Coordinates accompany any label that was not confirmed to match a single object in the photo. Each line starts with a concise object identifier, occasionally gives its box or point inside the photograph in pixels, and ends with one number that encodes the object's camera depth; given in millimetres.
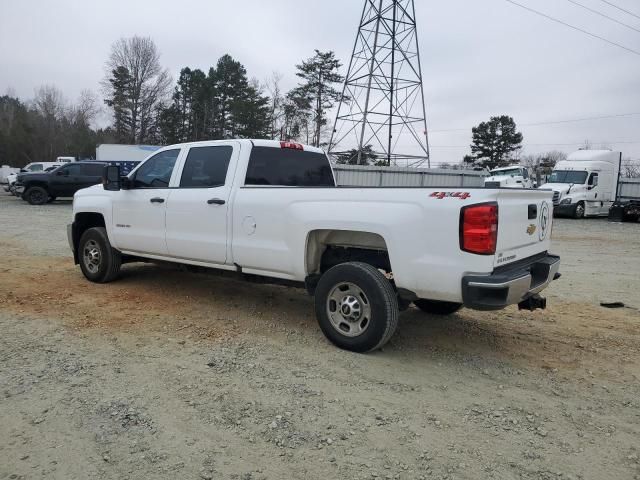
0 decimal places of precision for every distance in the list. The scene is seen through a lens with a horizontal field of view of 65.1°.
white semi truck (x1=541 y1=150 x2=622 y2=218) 24188
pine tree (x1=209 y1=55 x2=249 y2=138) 52469
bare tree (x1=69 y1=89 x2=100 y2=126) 68750
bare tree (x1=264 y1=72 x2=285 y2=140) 47772
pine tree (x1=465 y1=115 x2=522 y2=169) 64438
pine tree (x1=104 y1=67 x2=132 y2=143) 56031
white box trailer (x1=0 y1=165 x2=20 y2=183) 53844
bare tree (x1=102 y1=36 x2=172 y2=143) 56031
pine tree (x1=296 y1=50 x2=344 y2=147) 44656
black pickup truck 22719
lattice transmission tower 24438
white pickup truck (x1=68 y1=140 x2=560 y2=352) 3805
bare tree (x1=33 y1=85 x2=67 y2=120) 72375
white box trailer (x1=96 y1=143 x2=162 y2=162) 30438
